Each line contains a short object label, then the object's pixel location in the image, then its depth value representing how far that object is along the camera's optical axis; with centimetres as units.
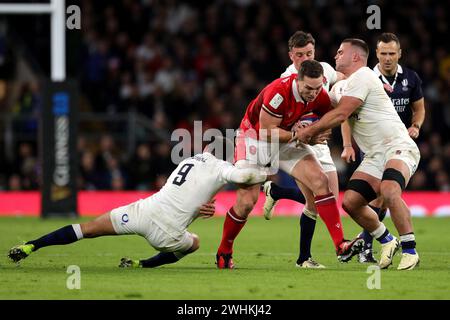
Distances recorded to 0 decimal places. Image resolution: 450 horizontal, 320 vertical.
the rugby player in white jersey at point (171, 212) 1837
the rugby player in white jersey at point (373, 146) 1900
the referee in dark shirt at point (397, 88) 2156
